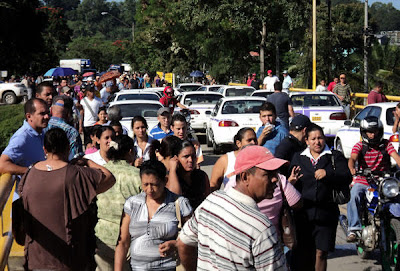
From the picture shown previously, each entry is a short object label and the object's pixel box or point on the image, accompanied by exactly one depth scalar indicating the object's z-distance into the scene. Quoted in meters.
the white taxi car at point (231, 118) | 18.70
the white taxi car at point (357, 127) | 15.53
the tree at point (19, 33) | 52.81
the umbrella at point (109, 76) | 21.91
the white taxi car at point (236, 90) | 26.83
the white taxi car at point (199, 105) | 23.04
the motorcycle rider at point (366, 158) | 8.33
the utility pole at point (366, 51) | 34.12
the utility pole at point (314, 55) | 34.41
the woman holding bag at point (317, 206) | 6.91
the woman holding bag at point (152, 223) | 5.57
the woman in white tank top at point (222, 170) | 6.79
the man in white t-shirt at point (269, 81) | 29.03
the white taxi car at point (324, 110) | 20.39
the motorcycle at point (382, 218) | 7.62
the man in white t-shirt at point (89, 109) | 15.19
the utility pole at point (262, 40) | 38.56
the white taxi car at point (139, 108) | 17.06
